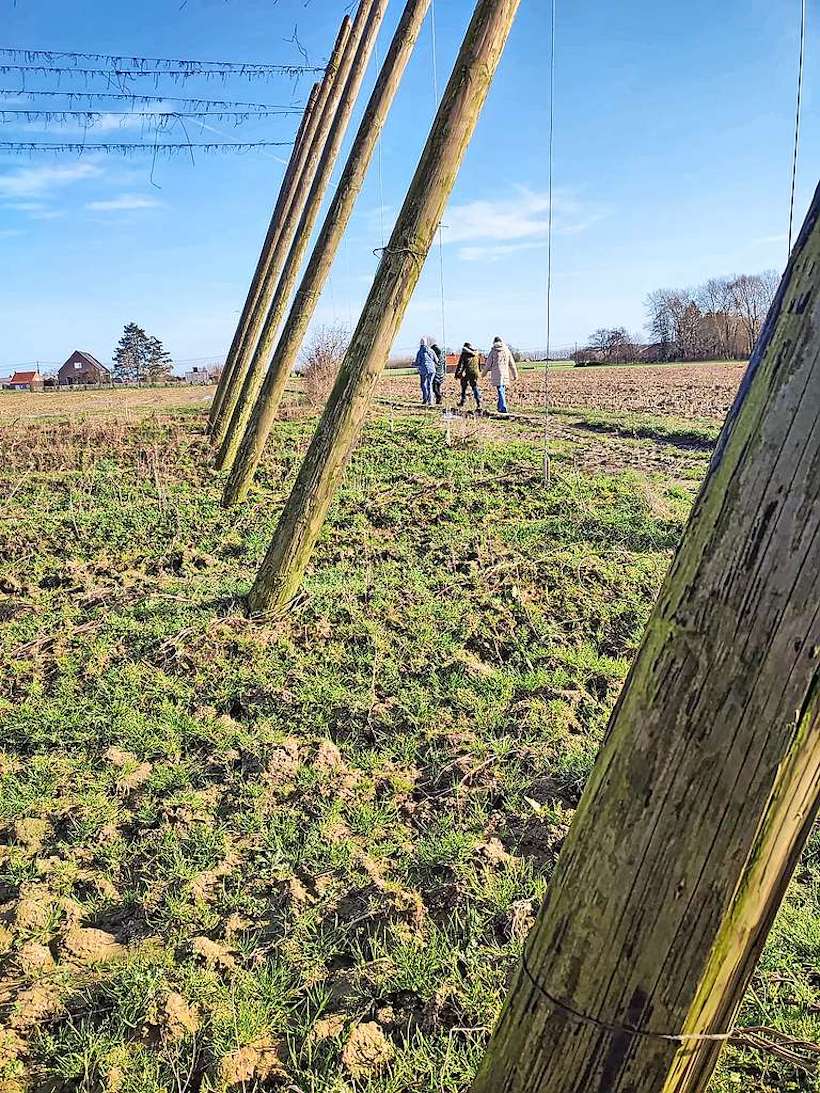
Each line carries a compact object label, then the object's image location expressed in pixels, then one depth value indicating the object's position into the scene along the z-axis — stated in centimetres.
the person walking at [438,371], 1852
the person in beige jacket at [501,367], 1591
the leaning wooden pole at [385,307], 470
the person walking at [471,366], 1664
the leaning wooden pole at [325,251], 611
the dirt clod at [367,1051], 224
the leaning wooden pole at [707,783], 95
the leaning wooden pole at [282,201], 1167
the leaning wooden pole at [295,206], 961
